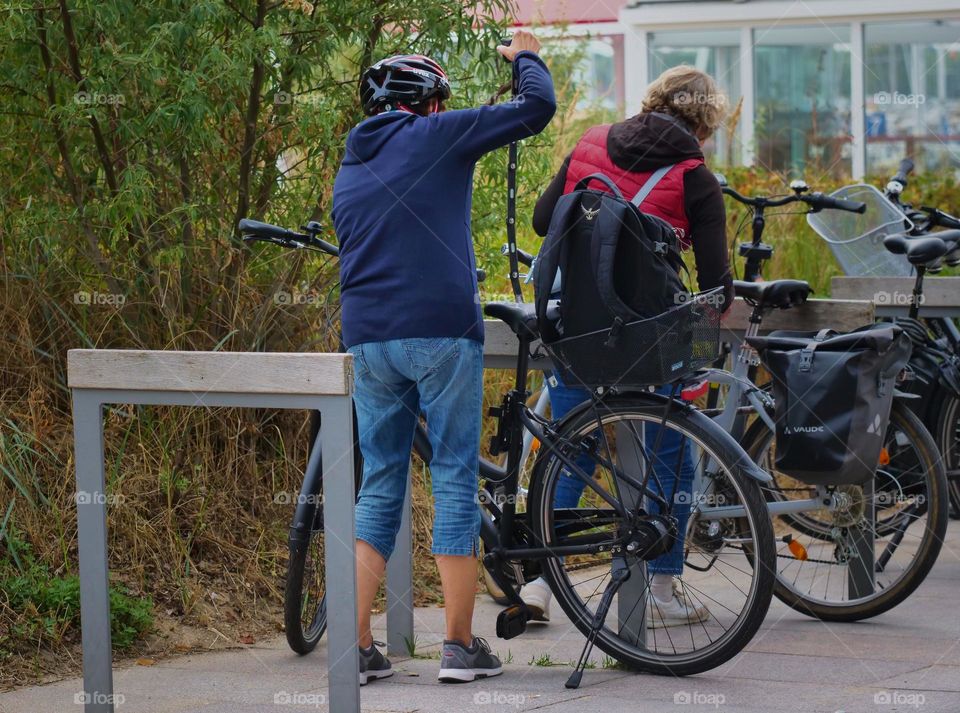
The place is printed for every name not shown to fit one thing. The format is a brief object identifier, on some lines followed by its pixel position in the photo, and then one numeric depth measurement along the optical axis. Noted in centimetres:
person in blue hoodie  770
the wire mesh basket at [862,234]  1256
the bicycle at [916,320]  1164
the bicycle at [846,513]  949
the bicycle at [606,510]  814
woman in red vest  891
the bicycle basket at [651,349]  798
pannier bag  866
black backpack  791
